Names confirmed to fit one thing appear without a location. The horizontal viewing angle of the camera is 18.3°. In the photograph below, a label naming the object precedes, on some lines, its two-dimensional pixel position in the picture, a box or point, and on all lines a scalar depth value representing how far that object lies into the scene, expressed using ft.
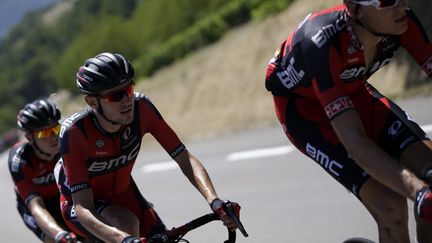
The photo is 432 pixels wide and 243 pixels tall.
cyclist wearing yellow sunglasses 39.50
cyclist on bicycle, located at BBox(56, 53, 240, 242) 28.17
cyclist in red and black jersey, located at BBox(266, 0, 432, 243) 23.44
